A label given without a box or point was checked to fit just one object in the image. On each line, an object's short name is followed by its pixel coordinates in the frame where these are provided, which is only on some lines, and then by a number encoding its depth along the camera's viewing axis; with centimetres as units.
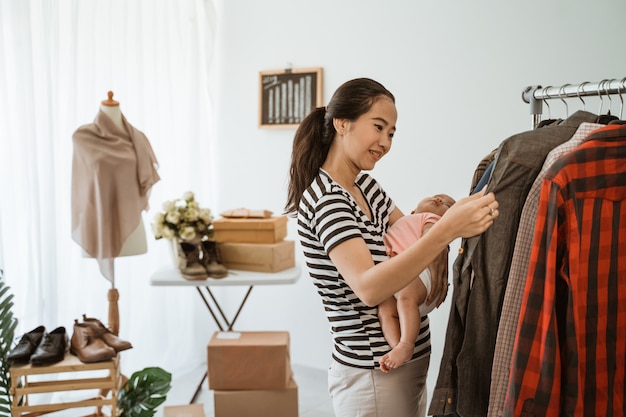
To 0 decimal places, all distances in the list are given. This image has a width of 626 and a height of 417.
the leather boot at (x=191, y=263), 294
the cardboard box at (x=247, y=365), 281
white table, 292
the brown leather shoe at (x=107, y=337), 258
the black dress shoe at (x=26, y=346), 237
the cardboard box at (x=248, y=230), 308
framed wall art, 366
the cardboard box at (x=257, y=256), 304
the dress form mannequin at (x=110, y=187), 273
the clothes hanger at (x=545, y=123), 164
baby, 150
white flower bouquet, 297
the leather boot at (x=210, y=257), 299
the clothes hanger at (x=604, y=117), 144
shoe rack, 236
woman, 146
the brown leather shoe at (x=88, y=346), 246
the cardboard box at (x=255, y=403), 282
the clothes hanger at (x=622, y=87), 143
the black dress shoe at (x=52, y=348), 237
